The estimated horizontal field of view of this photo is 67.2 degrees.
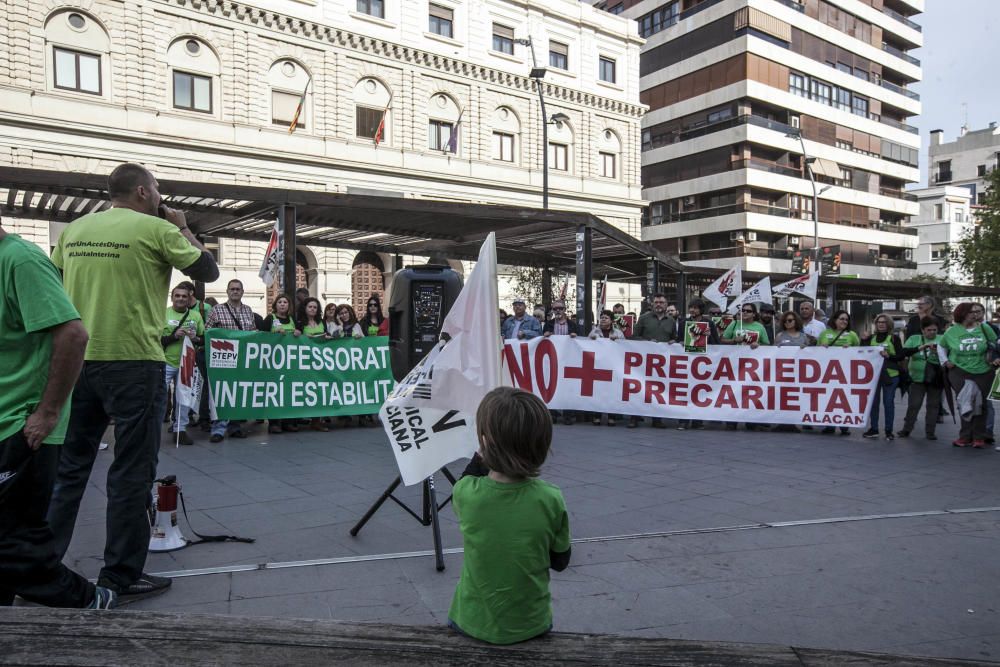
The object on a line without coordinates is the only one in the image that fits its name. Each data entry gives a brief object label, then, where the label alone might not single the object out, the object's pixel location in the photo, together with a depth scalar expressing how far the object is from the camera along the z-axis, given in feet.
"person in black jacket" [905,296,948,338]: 33.65
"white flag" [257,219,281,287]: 37.68
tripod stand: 14.29
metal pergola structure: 34.82
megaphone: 15.26
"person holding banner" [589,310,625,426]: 38.18
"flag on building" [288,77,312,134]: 107.34
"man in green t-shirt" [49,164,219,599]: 11.84
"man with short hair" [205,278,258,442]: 32.55
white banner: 34.37
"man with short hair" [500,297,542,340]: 41.63
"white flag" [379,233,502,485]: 12.62
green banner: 31.30
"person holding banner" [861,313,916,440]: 33.14
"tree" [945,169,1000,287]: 106.42
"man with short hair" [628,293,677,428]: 39.68
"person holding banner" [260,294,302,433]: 32.75
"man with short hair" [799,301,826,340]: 39.55
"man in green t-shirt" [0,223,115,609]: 9.03
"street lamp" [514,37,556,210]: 85.97
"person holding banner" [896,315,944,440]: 32.40
